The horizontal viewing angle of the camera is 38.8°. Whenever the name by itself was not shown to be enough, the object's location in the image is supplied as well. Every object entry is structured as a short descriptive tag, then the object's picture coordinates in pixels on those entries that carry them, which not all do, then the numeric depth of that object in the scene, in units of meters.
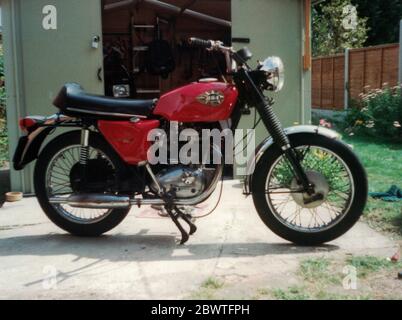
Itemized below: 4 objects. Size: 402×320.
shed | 6.02
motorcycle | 4.02
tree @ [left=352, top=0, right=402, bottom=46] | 24.69
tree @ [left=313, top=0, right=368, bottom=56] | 19.50
